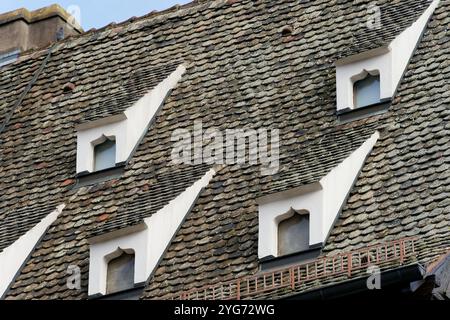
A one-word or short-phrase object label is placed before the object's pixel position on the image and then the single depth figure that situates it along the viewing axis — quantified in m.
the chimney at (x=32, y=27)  39.84
